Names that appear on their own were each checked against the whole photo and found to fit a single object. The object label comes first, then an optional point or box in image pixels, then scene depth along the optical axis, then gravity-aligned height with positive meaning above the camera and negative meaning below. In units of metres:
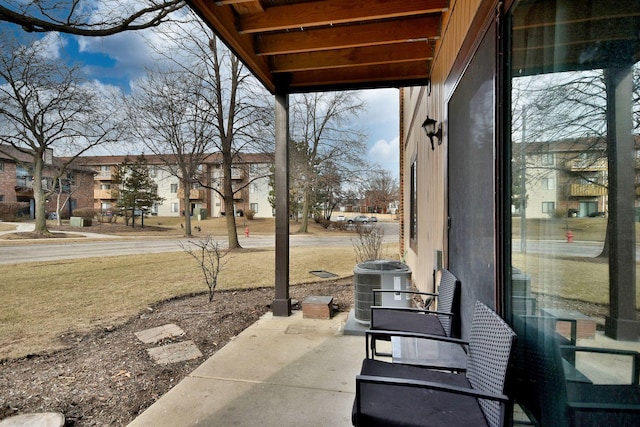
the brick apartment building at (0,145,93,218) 29.80 +2.84
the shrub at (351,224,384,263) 6.68 -0.69
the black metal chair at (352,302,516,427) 1.28 -0.84
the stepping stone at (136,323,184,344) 3.42 -1.32
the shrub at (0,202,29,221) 27.72 +0.17
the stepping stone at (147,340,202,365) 2.96 -1.33
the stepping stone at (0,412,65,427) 1.96 -1.27
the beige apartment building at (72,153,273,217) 40.88 +1.77
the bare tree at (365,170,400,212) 24.69 +1.95
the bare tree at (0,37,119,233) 15.62 +5.42
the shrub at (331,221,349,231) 27.22 -1.15
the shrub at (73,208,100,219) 30.95 -0.11
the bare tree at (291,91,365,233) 22.03 +5.38
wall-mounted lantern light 3.22 +0.86
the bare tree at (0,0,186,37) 4.00 +2.81
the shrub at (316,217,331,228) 27.95 -0.90
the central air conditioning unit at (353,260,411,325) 3.57 -0.80
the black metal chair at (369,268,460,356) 2.34 -0.83
